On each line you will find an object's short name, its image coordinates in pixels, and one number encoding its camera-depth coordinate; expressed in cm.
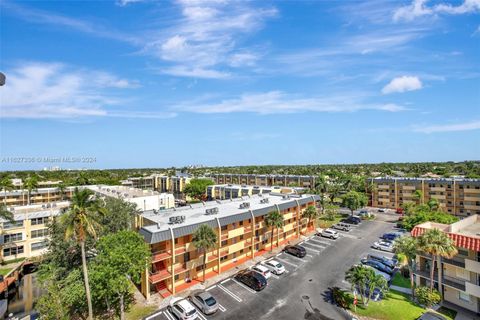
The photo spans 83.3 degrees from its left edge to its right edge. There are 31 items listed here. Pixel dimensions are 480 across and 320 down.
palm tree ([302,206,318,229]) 6494
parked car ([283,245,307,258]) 5326
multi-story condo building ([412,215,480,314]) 3334
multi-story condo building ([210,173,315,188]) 12864
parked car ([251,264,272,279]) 4451
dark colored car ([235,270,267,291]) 4039
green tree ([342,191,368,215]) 8350
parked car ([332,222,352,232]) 7292
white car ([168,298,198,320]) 3288
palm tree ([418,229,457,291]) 3312
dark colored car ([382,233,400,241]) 6421
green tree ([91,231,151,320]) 3139
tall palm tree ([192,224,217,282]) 3969
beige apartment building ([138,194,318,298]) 3953
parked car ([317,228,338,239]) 6469
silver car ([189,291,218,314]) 3441
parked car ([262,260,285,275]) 4561
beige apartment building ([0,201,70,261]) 5962
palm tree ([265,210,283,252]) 5328
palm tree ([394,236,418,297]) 3575
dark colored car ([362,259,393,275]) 4741
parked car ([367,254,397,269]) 4953
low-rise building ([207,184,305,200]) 9364
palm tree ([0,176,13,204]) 9359
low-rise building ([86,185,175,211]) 8200
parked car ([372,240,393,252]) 5738
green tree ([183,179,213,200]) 12538
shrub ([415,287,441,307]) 3472
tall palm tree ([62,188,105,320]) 3064
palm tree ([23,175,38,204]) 9400
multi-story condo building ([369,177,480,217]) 8319
